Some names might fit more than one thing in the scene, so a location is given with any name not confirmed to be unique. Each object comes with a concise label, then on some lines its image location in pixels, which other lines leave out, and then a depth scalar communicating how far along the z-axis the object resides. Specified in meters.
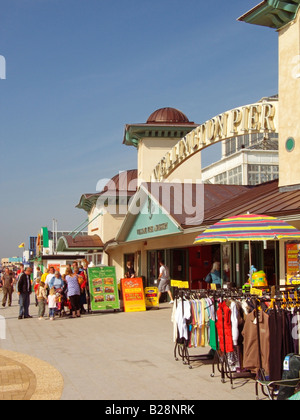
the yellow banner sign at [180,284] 10.80
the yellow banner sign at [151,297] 19.73
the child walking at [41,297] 17.23
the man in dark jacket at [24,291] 17.09
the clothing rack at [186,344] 9.05
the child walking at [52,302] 16.89
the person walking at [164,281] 20.56
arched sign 15.20
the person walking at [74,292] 16.94
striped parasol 9.62
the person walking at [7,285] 22.98
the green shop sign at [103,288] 18.45
